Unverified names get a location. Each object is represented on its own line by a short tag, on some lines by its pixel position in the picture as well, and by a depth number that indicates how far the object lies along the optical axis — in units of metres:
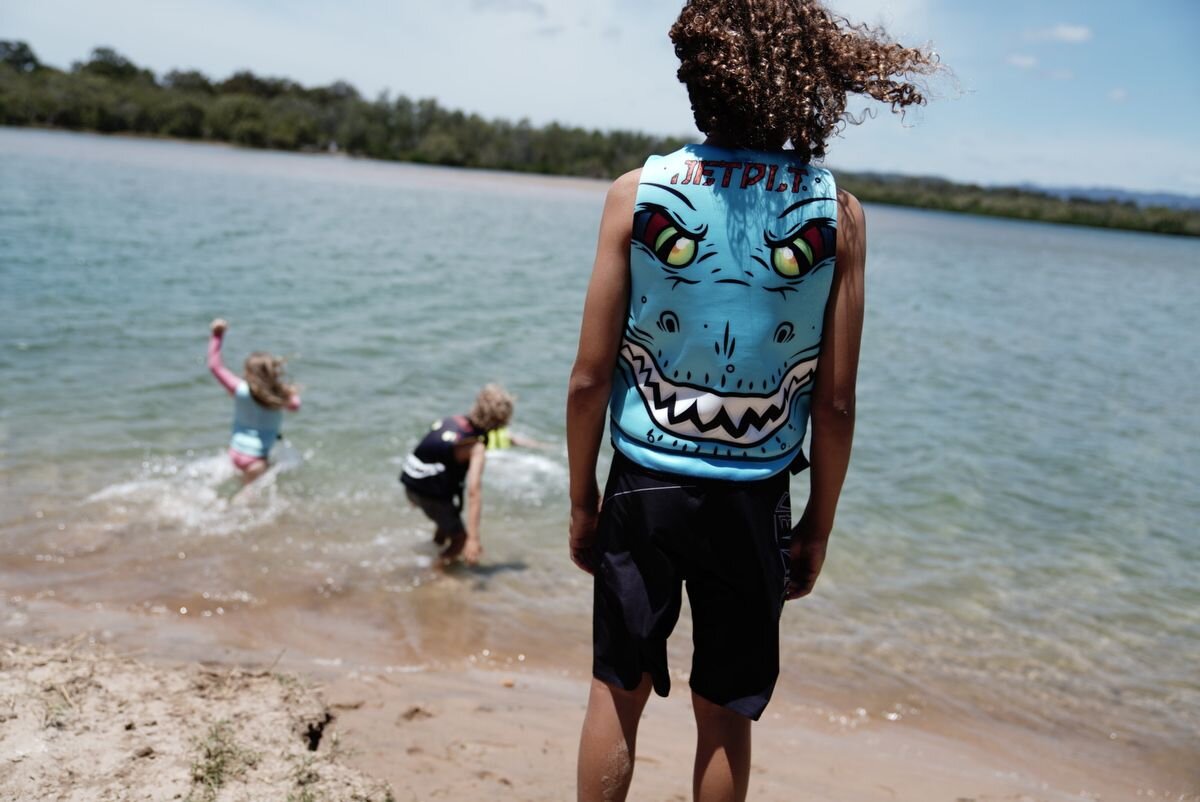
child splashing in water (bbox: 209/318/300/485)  7.21
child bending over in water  6.29
